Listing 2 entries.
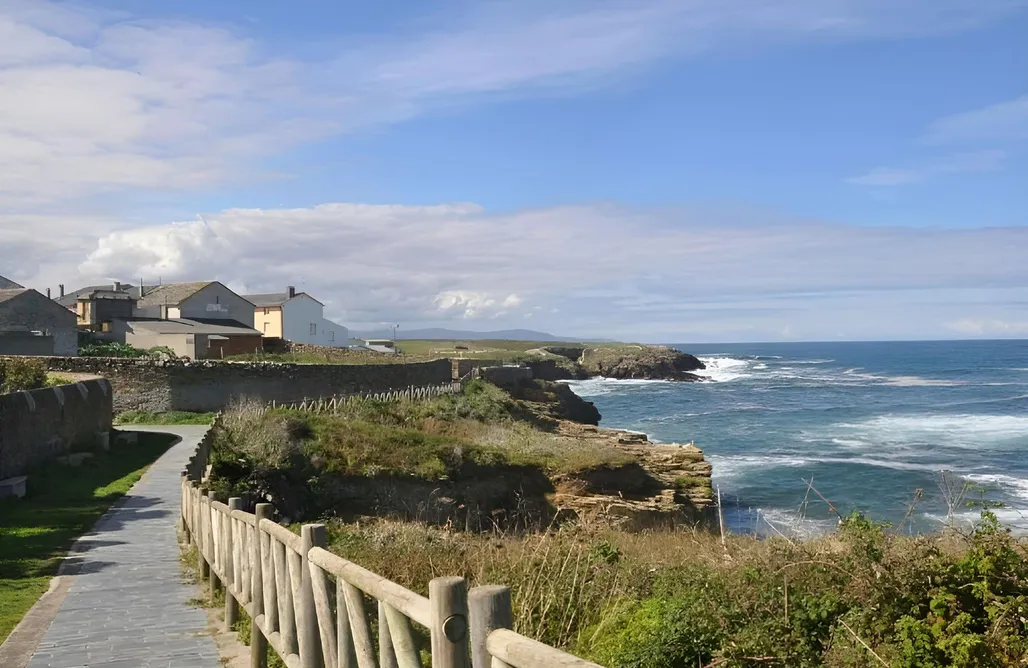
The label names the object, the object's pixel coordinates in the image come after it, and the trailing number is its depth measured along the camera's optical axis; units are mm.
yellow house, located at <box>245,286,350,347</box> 67812
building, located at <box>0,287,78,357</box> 40062
